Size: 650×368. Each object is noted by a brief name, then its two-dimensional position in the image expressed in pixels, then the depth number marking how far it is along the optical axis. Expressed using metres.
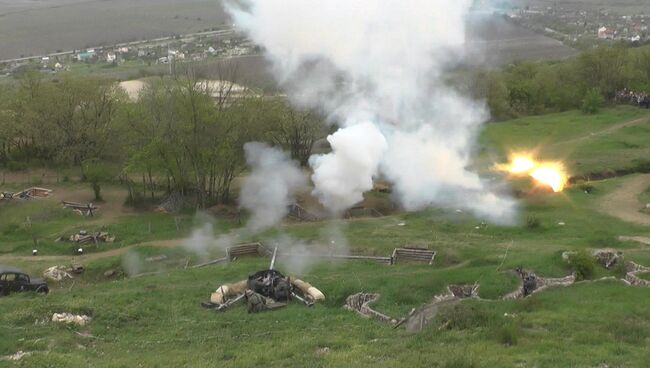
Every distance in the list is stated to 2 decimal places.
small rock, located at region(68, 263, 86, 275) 33.19
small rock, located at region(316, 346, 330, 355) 18.41
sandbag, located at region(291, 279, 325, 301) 25.38
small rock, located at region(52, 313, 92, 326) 22.55
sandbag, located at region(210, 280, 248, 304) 25.16
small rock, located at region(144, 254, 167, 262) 34.69
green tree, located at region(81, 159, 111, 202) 48.00
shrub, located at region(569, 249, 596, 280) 27.11
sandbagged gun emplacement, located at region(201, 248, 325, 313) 24.53
